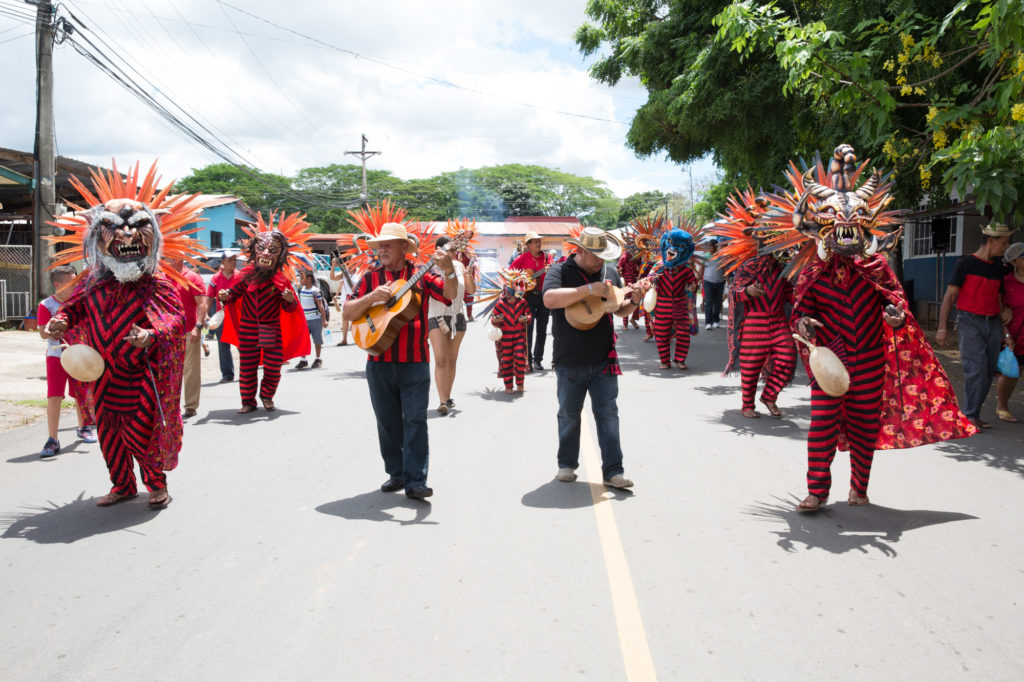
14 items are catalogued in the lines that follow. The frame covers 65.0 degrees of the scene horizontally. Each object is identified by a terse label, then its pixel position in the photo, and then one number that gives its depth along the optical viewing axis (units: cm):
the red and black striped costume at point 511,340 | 1048
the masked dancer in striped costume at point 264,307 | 923
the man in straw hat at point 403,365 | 565
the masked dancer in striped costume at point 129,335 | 545
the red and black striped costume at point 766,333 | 852
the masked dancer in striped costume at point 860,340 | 532
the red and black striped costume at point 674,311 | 1270
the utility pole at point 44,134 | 1574
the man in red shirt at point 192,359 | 914
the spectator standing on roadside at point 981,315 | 790
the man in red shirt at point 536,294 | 1118
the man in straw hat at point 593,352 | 586
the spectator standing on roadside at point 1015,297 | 787
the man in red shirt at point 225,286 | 1104
